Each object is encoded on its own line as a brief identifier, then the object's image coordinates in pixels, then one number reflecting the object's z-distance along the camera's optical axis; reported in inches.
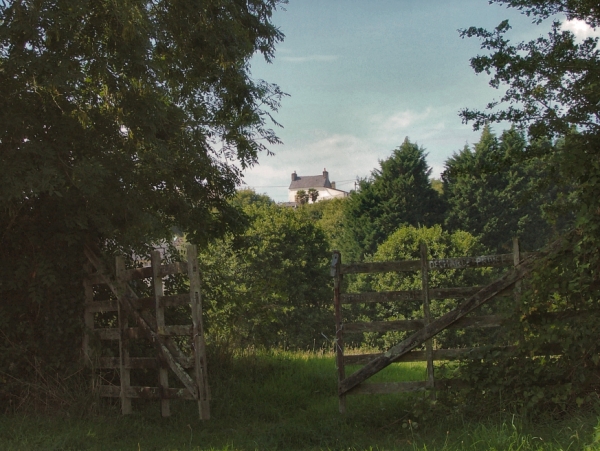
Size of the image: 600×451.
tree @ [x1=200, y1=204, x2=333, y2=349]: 1414.9
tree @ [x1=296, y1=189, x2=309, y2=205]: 4561.8
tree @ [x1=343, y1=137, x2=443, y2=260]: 1675.7
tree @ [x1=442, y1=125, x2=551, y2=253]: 1638.8
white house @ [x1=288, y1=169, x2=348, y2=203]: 6333.7
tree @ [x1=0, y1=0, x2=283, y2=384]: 300.8
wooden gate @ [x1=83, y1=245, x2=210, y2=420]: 300.8
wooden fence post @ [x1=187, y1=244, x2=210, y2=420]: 299.0
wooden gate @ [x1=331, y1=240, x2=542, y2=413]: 289.9
